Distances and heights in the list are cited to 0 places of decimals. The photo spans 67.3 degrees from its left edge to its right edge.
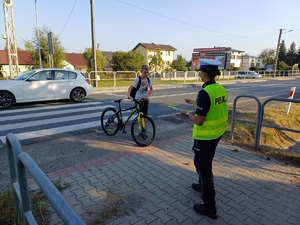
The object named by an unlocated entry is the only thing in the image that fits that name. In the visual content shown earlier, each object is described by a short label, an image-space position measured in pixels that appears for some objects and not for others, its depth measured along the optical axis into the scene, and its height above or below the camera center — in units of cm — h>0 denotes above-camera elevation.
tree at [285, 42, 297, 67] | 8644 +714
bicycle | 510 -129
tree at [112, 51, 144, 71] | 3891 +161
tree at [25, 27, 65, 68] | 3281 +238
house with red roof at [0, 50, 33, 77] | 4300 +158
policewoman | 253 -61
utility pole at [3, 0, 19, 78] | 1867 +303
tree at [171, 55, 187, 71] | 5384 +164
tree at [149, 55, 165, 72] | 5212 +164
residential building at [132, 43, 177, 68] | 6569 +607
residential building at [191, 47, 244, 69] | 4451 +415
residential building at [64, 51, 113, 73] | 6565 +246
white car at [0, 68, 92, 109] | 896 -82
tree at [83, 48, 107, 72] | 4144 +186
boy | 525 -40
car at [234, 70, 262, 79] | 3734 -37
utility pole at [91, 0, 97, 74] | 1689 +254
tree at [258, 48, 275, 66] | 8641 +775
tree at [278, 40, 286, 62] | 8950 +815
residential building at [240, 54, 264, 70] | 10524 +571
